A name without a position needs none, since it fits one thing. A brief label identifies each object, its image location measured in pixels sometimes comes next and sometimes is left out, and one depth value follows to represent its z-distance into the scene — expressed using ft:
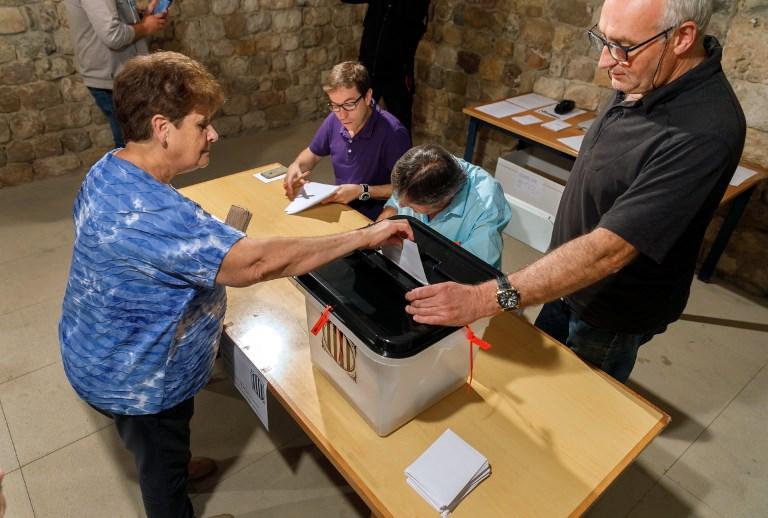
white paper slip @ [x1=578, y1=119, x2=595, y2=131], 10.38
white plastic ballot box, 3.45
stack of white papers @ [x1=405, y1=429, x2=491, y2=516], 3.44
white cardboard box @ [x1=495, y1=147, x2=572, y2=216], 9.98
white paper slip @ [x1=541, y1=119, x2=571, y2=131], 10.28
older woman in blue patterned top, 3.52
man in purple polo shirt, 7.08
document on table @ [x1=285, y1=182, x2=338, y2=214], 6.79
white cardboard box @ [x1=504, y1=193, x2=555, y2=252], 10.09
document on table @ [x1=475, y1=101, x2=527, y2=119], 10.91
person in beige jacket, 9.43
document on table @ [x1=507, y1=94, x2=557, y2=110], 11.49
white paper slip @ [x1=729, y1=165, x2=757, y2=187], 8.48
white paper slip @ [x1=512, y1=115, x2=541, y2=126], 10.53
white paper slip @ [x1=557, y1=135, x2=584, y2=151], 9.48
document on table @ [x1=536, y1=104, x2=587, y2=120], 10.94
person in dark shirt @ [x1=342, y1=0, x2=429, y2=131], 11.62
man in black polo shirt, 3.73
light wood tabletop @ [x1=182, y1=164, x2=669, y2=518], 3.54
